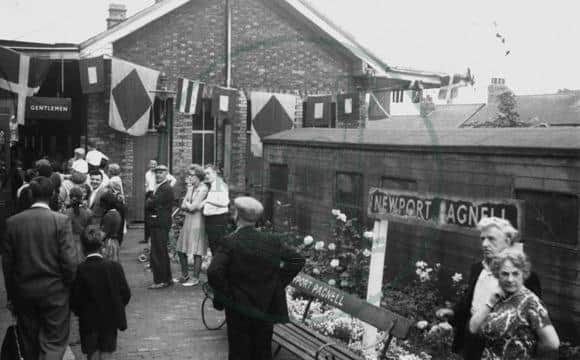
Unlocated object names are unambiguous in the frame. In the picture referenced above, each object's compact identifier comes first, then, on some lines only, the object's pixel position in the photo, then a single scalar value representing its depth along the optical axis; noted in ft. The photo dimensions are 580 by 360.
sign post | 21.84
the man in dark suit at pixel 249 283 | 16.14
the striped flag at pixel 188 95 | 47.75
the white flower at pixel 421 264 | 25.88
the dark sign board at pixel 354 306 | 18.60
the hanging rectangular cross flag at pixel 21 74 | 45.60
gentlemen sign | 47.73
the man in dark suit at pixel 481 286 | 14.53
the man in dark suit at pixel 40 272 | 17.66
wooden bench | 18.76
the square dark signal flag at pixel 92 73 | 48.78
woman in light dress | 32.45
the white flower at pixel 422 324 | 21.36
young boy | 18.11
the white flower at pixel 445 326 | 21.33
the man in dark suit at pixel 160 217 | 31.53
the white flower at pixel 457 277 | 24.09
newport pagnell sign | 19.40
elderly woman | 13.05
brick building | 53.67
